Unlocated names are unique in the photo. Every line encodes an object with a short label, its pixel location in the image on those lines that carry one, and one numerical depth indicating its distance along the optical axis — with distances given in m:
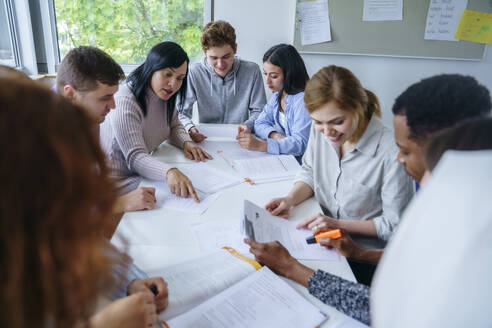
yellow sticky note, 2.84
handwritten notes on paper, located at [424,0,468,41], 2.83
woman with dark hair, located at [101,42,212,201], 1.55
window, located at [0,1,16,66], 2.53
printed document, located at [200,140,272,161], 1.91
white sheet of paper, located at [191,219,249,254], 1.07
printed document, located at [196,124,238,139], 2.29
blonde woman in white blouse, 1.25
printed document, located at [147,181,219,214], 1.30
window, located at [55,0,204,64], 2.88
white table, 0.99
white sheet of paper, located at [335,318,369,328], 0.80
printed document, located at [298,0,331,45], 2.94
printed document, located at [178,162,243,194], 1.49
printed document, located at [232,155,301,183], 1.63
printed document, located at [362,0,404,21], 2.87
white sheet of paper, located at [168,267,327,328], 0.77
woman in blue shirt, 1.98
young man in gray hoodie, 2.64
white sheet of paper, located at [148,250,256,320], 0.83
